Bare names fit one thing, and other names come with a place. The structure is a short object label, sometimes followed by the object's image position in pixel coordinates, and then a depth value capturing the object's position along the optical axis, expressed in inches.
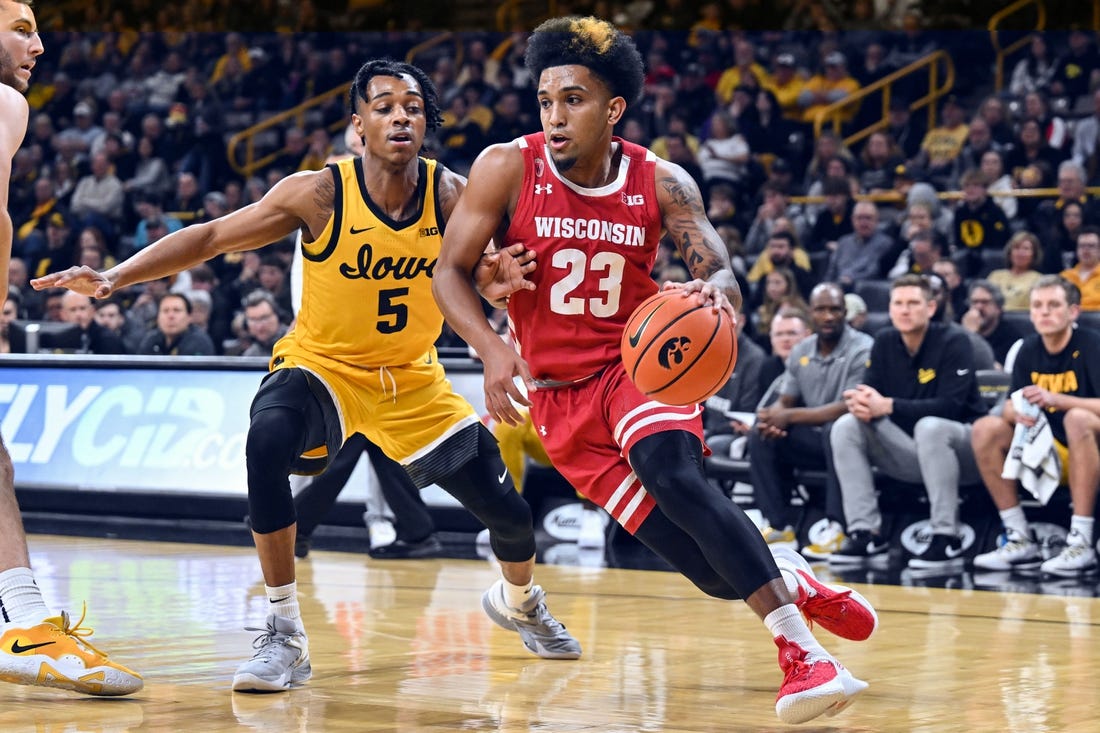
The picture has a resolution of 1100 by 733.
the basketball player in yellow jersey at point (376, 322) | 199.0
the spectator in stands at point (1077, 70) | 545.3
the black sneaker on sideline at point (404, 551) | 346.9
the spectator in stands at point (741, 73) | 604.1
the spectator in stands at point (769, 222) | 515.8
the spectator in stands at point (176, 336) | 432.8
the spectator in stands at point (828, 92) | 595.8
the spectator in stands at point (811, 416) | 347.6
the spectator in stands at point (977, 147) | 527.5
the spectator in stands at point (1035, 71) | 555.8
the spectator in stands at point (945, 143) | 540.7
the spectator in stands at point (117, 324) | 472.4
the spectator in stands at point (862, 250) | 482.6
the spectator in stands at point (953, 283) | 434.3
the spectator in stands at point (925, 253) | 455.8
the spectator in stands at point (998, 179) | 501.7
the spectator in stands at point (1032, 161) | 504.7
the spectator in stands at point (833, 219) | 513.3
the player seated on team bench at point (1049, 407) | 317.4
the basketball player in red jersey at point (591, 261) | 178.7
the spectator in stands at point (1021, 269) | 432.8
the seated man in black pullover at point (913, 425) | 331.0
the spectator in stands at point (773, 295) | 419.2
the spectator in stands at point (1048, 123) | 523.2
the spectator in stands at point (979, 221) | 482.0
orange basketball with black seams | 163.8
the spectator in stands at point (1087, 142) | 515.5
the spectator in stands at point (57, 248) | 634.2
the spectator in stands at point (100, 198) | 668.1
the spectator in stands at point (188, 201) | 658.2
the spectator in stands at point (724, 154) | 560.1
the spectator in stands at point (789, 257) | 474.0
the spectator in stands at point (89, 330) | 466.9
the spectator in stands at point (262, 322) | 416.8
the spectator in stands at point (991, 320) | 383.9
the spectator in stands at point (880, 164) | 542.0
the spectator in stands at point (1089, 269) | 425.1
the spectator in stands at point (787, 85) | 601.0
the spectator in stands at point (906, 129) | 566.3
